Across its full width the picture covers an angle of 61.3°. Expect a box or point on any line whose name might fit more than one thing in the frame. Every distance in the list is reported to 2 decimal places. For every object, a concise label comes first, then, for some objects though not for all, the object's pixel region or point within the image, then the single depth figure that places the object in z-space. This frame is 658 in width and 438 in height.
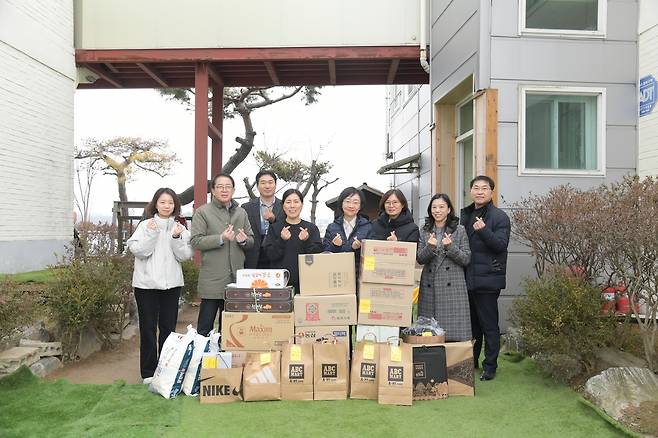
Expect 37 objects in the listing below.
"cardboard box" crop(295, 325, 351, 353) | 4.43
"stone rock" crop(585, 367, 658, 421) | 3.86
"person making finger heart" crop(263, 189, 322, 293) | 4.75
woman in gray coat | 4.59
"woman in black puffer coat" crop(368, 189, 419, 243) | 4.71
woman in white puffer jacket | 4.60
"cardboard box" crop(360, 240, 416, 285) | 4.39
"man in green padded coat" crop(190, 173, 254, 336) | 4.71
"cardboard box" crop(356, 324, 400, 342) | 4.45
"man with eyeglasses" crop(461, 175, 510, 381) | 4.65
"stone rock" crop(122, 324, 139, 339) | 6.49
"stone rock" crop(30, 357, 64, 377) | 5.03
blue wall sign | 5.95
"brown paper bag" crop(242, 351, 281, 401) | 4.23
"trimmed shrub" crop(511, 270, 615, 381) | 4.31
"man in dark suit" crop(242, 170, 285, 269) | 4.96
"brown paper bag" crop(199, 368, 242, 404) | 4.23
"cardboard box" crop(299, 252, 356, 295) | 4.45
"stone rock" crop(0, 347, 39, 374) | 4.77
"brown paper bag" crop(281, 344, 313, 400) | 4.27
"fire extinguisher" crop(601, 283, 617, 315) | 4.45
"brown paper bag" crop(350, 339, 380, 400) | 4.26
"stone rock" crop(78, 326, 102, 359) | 5.75
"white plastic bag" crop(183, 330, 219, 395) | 4.37
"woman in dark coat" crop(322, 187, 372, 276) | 4.76
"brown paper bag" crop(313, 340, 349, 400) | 4.27
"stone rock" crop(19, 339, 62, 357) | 5.33
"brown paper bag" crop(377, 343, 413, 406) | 4.15
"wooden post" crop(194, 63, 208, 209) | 9.47
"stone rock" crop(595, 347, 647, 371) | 4.29
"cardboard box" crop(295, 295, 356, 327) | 4.41
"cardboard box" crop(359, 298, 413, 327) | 4.41
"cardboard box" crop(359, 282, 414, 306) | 4.42
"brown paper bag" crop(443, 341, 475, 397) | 4.34
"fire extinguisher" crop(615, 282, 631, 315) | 4.50
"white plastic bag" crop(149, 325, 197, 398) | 4.30
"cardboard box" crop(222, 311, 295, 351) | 4.41
